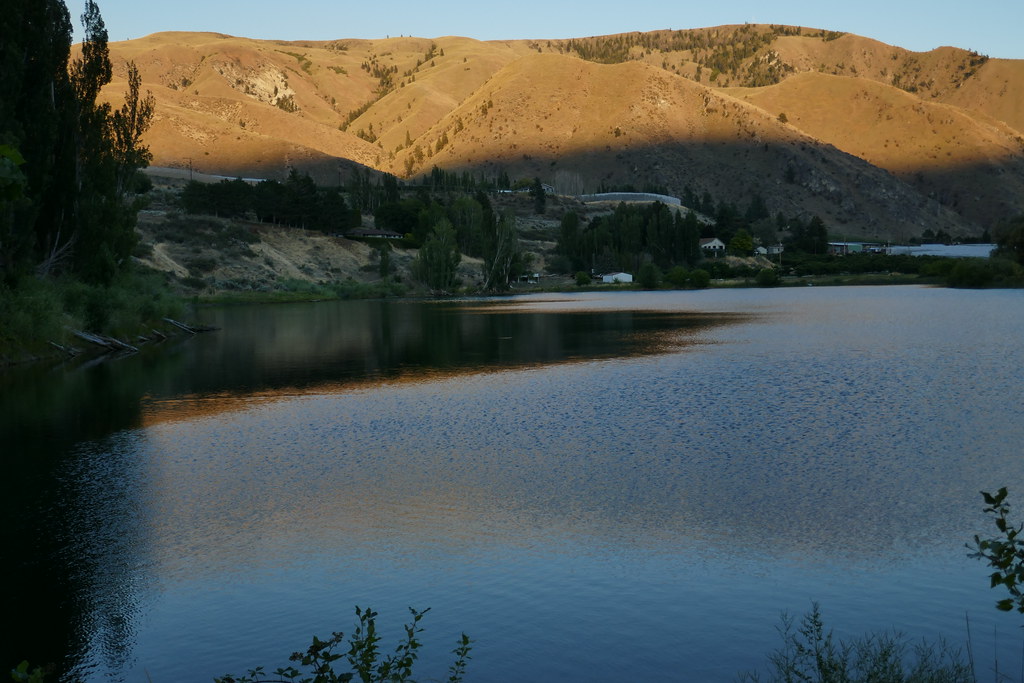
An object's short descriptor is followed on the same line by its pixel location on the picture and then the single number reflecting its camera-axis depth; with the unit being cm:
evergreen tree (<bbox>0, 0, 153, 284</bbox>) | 4397
